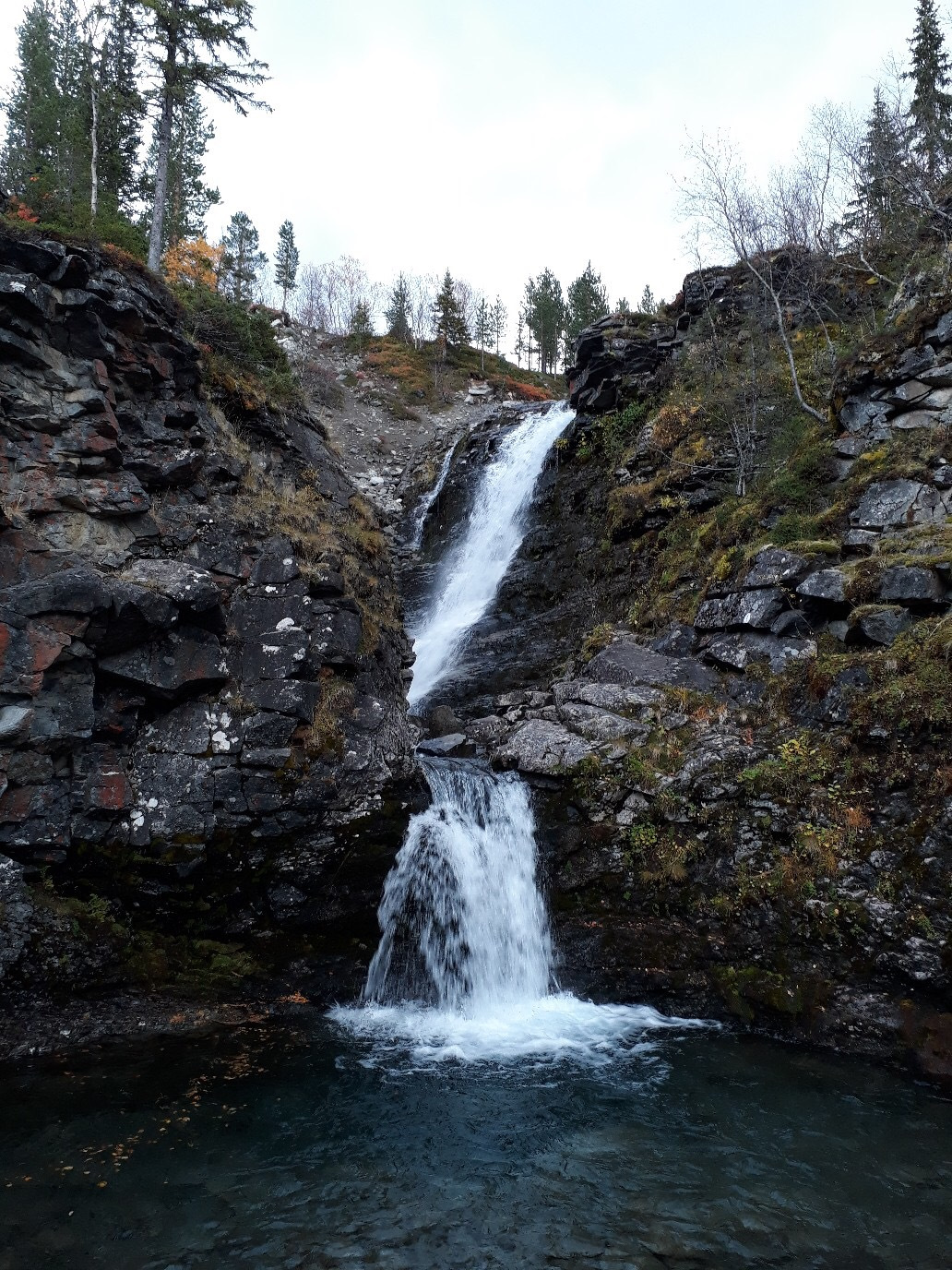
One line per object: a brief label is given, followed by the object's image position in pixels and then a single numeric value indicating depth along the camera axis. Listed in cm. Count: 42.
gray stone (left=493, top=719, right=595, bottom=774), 1155
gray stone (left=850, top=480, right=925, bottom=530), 1227
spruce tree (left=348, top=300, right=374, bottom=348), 5556
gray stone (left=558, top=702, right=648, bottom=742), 1171
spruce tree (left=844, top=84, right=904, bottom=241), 1814
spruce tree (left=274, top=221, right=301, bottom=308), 6762
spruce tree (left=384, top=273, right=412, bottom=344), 6103
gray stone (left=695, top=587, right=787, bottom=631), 1248
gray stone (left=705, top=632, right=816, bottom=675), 1169
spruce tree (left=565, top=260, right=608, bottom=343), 5641
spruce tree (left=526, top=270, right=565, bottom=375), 6316
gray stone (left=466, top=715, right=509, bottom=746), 1369
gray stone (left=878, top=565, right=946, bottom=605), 1030
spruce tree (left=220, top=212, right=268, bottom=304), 6022
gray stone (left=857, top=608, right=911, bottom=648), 1037
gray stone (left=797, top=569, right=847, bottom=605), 1151
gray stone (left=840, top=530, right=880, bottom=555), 1216
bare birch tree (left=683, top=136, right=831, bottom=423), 1870
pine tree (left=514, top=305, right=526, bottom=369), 6869
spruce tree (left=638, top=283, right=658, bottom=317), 6105
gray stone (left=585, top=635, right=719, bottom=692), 1281
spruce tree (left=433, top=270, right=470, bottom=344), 5734
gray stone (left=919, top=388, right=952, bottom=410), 1309
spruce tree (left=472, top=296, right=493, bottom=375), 6203
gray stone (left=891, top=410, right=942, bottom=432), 1311
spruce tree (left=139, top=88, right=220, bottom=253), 2944
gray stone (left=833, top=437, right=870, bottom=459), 1424
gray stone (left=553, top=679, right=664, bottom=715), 1236
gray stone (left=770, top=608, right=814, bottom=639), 1191
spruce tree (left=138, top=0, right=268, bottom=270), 1681
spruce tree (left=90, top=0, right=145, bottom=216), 1878
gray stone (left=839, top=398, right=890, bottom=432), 1420
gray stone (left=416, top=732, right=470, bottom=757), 1358
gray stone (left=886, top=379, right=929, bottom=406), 1350
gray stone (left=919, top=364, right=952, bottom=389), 1320
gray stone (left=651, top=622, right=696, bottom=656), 1388
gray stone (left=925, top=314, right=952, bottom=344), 1329
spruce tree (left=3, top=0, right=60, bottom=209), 2058
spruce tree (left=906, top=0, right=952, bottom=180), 1980
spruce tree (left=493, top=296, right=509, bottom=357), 6531
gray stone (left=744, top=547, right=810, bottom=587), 1267
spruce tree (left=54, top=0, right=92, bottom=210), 1995
